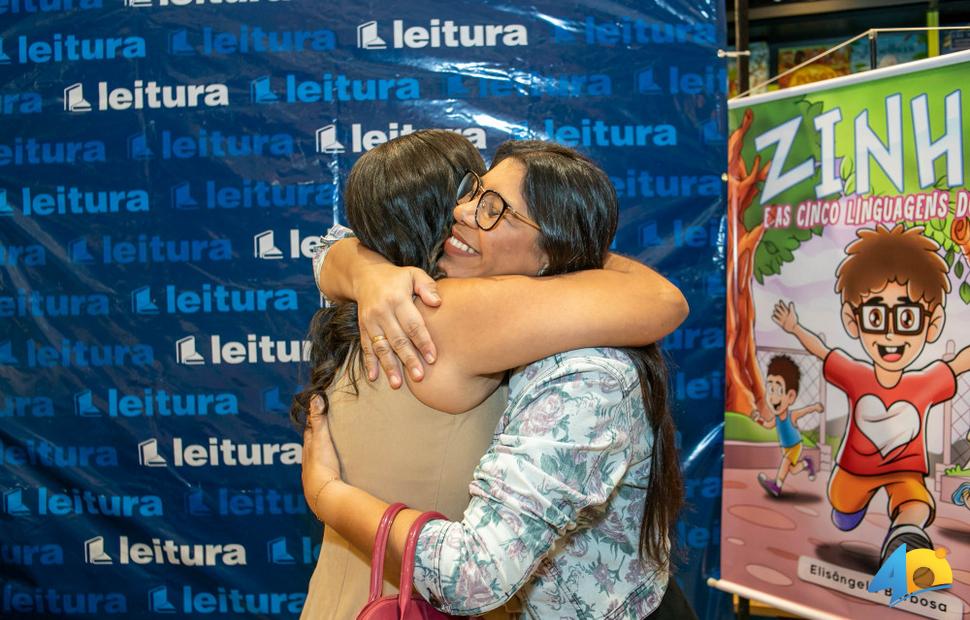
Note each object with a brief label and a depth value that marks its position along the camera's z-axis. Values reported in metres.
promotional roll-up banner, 2.19
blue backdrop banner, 2.94
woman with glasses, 1.00
